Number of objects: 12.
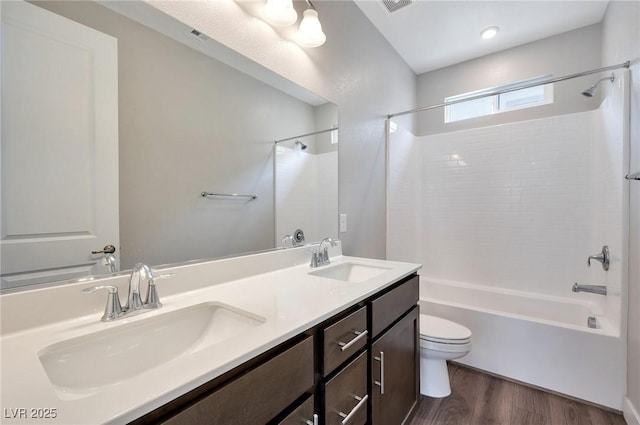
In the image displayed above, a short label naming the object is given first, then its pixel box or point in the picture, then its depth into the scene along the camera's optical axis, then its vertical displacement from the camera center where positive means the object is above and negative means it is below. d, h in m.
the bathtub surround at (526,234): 1.72 -0.22
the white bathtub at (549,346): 1.63 -0.90
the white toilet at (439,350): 1.68 -0.86
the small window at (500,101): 2.50 +1.04
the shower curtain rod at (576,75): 1.62 +0.86
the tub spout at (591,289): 1.94 -0.57
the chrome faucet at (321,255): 1.53 -0.26
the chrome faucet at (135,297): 0.77 -0.25
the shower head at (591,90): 1.85 +0.82
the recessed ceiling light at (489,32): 2.26 +1.47
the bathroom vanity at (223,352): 0.48 -0.33
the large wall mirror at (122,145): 0.72 +0.22
